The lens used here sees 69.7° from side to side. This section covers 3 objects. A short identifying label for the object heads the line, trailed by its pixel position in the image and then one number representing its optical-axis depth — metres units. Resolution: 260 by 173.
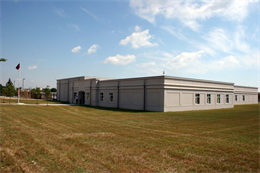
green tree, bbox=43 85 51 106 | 57.06
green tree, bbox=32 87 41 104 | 63.82
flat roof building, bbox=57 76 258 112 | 26.31
